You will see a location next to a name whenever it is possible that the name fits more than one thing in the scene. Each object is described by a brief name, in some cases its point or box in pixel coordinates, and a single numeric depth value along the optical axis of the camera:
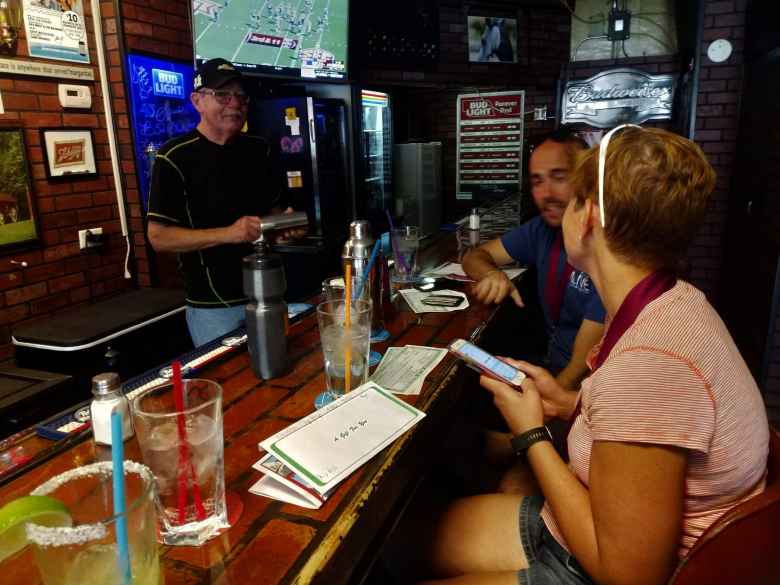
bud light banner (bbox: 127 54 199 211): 3.43
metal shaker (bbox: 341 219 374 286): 1.82
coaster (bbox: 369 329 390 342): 1.74
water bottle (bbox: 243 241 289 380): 1.37
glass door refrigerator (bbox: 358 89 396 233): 6.26
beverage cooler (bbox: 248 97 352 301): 4.37
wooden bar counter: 0.81
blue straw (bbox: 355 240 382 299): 1.51
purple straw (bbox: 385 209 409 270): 2.47
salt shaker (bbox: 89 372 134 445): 1.06
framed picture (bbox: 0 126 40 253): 2.82
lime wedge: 0.68
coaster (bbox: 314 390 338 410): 1.29
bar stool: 0.84
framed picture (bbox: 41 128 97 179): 3.04
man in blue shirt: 2.04
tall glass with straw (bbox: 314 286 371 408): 1.31
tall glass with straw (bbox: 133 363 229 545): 0.86
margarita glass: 0.64
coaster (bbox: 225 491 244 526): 0.91
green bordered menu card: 1.00
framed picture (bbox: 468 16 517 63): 6.10
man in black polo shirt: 2.43
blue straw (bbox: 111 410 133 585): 0.63
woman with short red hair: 0.94
